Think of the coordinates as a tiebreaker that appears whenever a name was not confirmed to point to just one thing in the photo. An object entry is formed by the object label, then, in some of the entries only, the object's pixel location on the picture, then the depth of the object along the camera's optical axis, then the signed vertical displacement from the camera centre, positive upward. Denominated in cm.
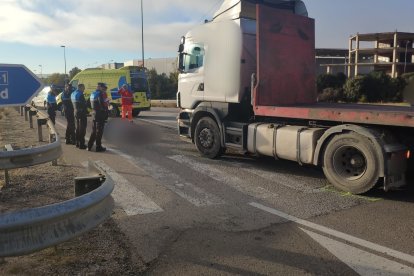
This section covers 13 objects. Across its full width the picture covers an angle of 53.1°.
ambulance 2188 +82
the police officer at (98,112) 1059 -34
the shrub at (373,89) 2577 +61
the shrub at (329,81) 2782 +119
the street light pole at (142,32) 4279 +691
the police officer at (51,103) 1516 -15
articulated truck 614 -18
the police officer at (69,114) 1218 -45
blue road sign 379 +14
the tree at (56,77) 8906 +479
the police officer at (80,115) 1123 -44
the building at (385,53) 5731 +666
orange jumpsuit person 1756 -9
